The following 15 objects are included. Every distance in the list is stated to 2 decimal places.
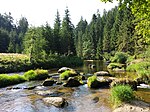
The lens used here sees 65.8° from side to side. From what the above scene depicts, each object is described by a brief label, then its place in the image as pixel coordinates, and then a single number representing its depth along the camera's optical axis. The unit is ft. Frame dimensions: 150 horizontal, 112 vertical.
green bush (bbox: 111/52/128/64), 103.00
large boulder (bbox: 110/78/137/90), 37.11
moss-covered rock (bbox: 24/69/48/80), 53.46
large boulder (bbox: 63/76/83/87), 44.32
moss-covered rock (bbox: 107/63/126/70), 80.57
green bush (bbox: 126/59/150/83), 45.85
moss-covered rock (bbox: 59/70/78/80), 53.88
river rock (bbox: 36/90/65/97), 36.39
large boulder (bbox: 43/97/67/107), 29.47
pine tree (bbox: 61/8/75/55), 116.10
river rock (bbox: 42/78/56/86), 45.85
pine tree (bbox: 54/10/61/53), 112.04
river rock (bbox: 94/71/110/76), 57.07
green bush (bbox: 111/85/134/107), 26.96
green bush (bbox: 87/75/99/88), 42.69
